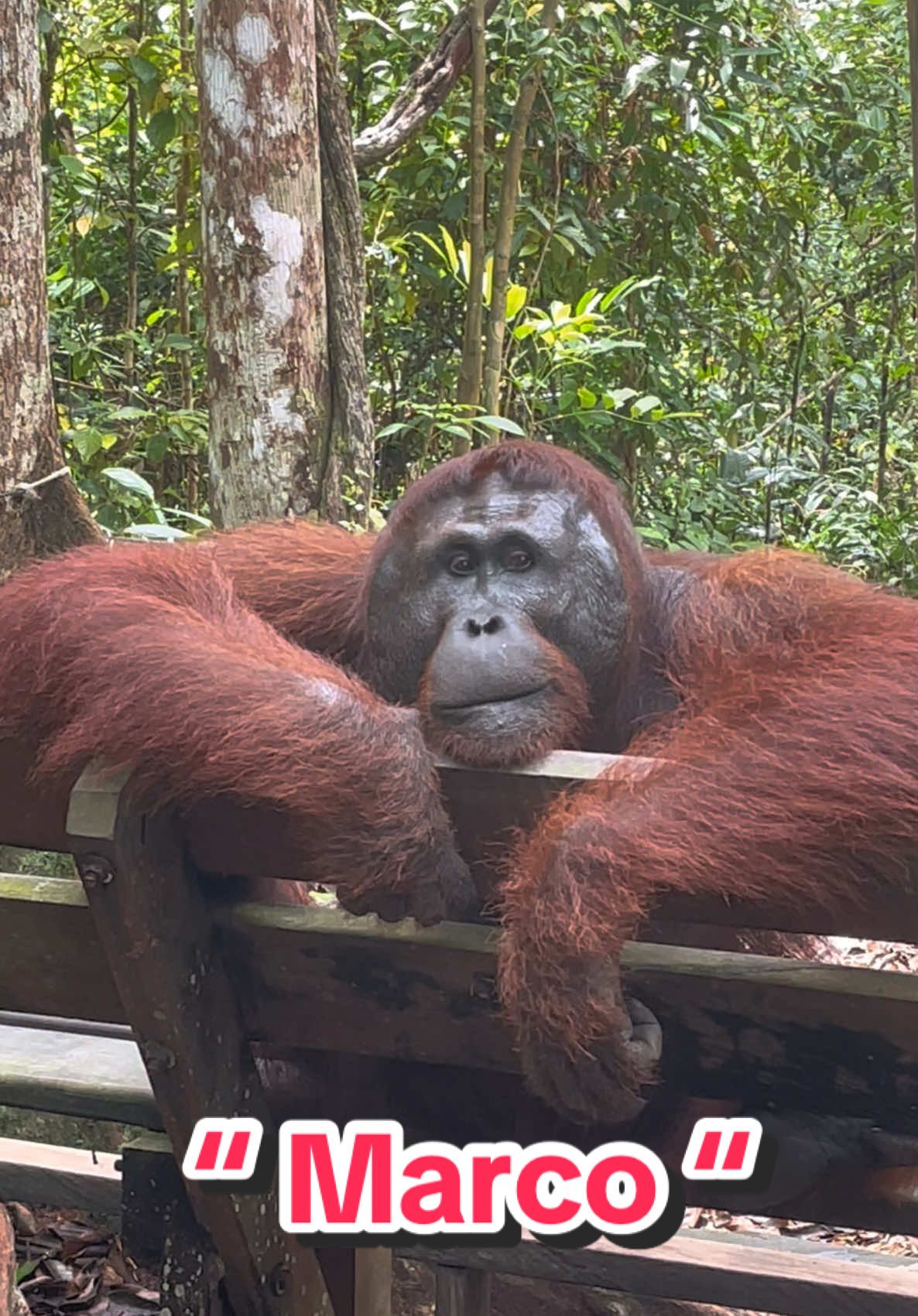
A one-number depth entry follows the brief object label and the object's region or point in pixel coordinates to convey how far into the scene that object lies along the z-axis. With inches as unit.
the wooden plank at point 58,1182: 91.0
